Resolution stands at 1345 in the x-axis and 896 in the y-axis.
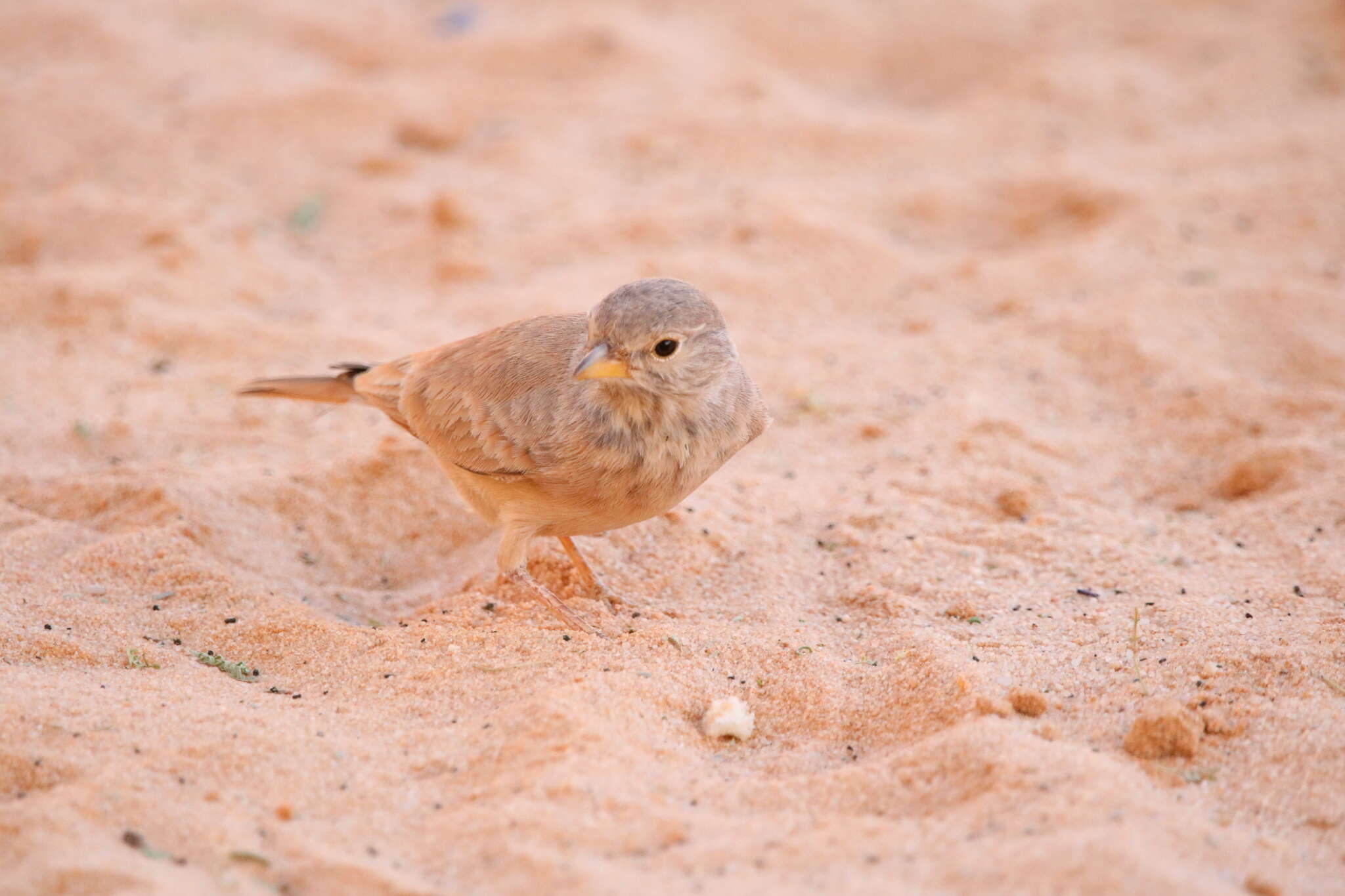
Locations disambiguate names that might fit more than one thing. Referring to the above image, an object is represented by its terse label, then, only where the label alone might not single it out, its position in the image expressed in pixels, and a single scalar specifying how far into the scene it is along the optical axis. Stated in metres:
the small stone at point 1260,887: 4.75
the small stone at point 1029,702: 6.18
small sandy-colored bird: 6.89
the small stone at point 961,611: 7.52
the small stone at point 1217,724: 5.95
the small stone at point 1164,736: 5.77
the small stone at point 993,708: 6.12
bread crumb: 6.23
